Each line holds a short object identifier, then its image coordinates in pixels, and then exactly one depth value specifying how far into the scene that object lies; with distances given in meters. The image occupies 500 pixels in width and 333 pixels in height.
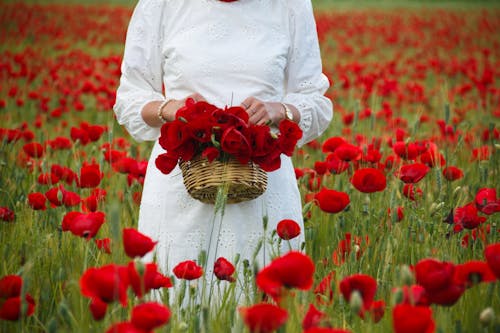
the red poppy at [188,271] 3.77
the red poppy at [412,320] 3.36
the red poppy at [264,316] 3.39
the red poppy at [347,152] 4.47
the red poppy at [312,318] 3.47
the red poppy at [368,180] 4.11
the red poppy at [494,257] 3.54
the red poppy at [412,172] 4.25
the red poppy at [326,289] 3.78
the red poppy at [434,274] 3.51
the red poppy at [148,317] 3.38
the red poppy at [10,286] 3.60
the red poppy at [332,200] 4.05
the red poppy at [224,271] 3.82
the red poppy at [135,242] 3.57
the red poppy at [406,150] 4.56
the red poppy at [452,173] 4.55
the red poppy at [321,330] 3.31
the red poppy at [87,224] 3.67
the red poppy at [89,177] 4.19
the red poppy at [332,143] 4.61
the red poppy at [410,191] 4.32
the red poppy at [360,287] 3.53
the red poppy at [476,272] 3.57
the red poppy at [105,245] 3.96
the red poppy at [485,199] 4.11
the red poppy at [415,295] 3.46
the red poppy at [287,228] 3.93
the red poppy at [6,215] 4.15
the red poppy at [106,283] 3.44
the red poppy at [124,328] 3.39
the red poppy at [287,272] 3.44
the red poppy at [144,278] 3.46
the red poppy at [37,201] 4.18
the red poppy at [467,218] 4.07
